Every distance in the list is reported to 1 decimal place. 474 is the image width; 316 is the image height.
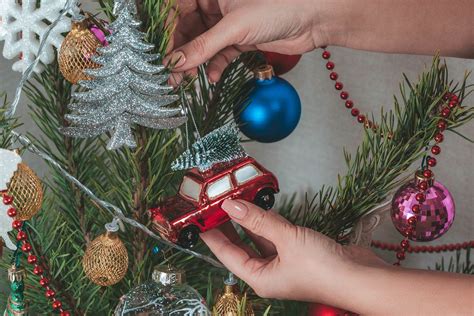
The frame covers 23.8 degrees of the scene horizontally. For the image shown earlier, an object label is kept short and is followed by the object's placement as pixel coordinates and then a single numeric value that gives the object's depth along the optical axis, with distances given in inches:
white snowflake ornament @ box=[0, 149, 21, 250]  38.1
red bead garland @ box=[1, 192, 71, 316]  38.5
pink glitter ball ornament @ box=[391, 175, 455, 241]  44.2
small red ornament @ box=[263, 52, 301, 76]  48.9
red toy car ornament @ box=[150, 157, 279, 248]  40.1
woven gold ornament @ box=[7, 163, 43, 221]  38.7
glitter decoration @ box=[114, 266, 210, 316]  39.8
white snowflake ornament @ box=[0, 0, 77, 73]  39.7
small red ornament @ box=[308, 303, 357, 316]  44.6
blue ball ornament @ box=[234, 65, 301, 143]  45.5
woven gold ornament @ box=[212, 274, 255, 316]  40.8
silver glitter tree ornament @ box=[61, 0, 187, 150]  37.6
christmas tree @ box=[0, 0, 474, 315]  37.9
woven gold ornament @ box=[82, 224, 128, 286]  39.7
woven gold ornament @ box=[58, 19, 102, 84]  38.7
